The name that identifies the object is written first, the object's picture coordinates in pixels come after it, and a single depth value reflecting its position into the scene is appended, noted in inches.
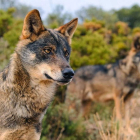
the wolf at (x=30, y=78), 255.1
